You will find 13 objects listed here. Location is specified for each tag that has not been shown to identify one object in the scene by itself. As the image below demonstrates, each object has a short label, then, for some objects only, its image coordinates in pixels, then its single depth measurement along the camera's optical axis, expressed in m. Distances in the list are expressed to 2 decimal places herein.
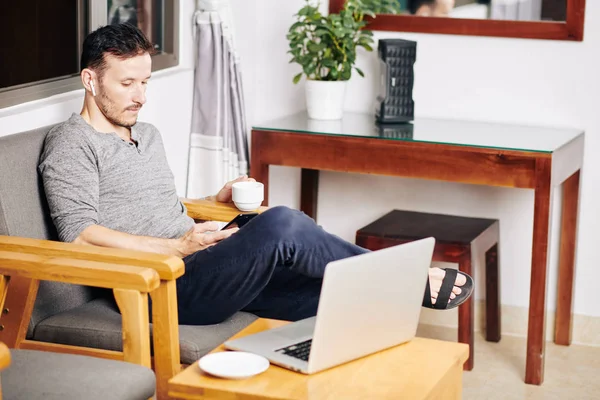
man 3.38
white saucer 2.75
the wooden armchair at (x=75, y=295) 3.10
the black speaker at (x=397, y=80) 5.17
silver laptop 2.77
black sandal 3.56
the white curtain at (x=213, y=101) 5.08
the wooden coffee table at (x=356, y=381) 2.70
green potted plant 5.14
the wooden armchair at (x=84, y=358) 2.72
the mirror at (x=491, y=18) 5.09
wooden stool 4.78
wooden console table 4.57
